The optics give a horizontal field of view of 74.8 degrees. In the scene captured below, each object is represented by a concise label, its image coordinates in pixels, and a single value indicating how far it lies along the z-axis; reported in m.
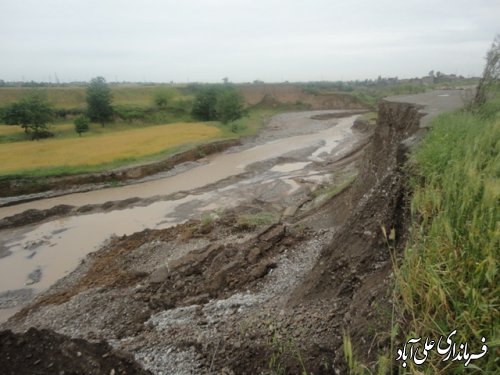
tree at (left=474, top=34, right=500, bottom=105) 9.03
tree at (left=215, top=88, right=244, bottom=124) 43.12
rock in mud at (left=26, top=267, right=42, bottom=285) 11.20
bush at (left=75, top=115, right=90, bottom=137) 36.53
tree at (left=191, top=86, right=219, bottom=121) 47.09
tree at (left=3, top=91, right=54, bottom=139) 35.16
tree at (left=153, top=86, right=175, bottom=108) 52.50
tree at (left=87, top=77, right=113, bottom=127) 42.75
